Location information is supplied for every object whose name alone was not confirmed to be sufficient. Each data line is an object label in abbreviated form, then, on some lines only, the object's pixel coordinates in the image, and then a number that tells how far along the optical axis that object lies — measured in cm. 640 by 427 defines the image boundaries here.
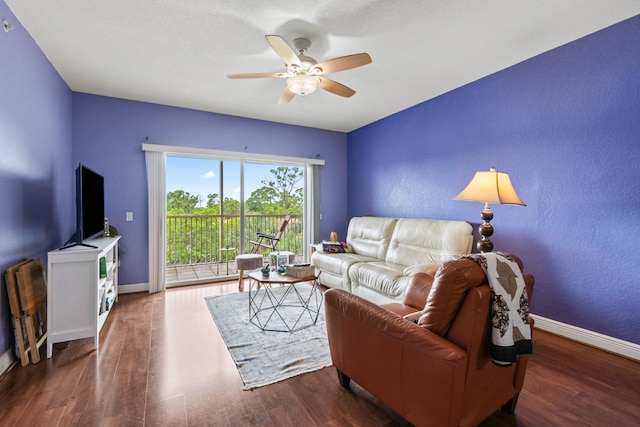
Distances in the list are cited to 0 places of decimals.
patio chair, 470
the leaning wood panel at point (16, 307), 203
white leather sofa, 300
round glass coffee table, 275
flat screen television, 247
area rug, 204
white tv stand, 226
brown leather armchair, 124
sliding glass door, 471
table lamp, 238
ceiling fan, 217
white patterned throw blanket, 124
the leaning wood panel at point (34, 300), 210
